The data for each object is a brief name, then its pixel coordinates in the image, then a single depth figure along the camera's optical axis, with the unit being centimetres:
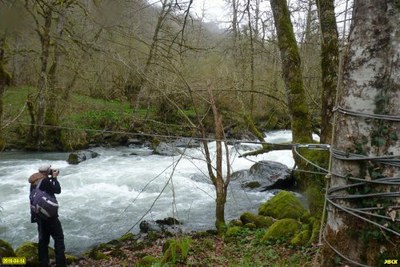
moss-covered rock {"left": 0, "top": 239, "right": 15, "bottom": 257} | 615
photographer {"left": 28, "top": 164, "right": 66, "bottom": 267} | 593
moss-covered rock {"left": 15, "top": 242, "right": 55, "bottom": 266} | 625
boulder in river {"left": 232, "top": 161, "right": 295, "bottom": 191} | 1137
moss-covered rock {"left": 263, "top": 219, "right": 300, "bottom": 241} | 612
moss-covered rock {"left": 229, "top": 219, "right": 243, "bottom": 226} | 770
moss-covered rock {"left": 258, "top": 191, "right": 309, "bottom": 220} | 791
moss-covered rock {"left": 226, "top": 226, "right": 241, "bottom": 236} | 697
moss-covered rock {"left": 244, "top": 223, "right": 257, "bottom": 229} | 743
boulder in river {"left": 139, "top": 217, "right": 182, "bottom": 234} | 815
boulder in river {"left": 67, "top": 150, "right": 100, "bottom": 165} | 1327
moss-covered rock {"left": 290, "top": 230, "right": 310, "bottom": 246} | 552
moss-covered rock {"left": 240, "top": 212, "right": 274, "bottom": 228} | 758
